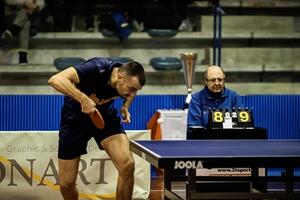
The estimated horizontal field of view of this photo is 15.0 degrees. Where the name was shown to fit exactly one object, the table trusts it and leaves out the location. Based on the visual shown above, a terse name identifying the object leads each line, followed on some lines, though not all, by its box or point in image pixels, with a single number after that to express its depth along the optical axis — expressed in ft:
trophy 51.55
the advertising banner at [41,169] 38.81
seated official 40.99
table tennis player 29.73
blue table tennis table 25.25
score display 38.27
